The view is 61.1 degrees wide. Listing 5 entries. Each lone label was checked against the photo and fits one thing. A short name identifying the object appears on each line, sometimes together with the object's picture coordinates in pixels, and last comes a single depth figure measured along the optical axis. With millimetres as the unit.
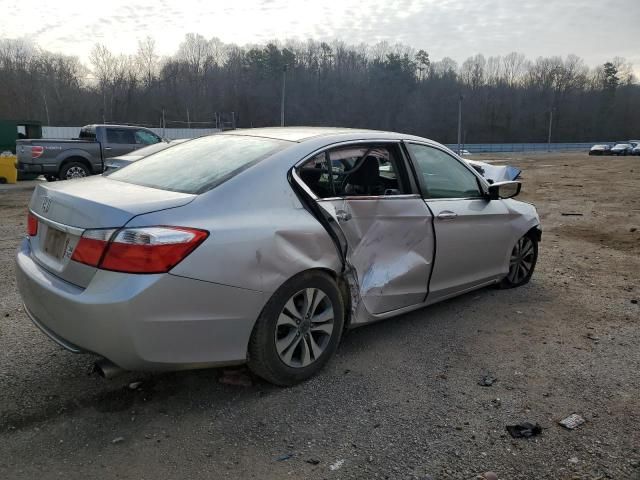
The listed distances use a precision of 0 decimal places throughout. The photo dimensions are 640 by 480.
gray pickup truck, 14922
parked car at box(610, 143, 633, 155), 62188
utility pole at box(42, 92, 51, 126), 79500
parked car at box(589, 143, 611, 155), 62906
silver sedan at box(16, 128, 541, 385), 2707
